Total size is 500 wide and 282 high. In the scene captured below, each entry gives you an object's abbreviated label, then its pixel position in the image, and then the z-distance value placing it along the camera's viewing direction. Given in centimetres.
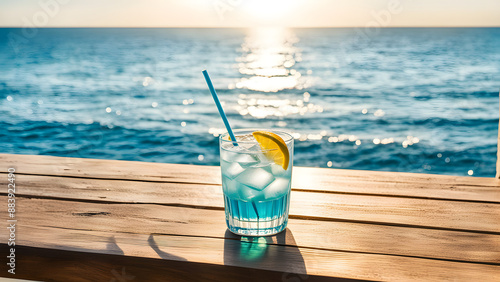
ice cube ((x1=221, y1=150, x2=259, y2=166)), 83
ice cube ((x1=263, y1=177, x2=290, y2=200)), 84
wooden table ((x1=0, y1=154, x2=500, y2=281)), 76
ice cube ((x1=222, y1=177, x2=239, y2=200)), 85
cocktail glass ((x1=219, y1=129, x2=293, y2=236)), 84
